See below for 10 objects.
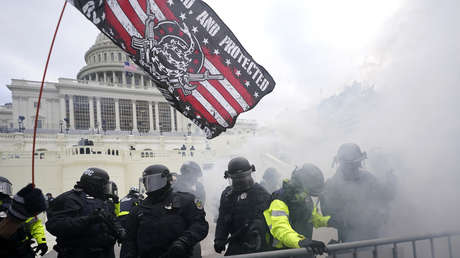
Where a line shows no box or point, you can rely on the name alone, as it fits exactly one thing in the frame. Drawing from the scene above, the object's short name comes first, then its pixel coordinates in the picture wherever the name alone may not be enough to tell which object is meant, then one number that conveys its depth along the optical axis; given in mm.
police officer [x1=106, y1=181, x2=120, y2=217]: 3814
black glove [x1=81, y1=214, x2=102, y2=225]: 3188
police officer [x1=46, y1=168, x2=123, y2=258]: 3166
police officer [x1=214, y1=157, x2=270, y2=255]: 3256
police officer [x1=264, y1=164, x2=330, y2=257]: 2621
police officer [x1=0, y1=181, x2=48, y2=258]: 2355
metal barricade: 2371
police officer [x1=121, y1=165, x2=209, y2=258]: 2855
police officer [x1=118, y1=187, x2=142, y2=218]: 4715
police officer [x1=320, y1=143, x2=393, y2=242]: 3646
